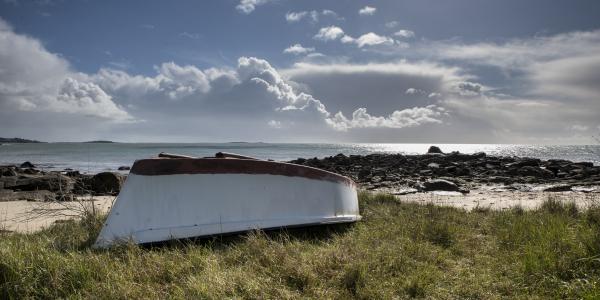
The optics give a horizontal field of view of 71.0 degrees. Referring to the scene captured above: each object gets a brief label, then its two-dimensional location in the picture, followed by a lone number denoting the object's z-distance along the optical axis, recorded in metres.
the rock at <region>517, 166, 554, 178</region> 18.58
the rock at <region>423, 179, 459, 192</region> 13.14
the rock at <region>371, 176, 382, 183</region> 16.90
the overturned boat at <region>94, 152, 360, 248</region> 4.62
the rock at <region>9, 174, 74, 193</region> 13.13
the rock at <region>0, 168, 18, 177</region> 16.64
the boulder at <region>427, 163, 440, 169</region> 22.22
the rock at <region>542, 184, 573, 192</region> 13.09
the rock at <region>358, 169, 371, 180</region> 18.49
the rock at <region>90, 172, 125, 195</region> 11.82
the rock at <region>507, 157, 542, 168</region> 22.23
